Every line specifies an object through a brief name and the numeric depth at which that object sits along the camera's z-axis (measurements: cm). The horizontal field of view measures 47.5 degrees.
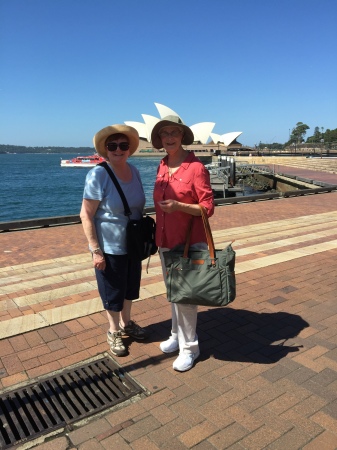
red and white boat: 8581
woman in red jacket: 265
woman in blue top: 279
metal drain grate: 229
